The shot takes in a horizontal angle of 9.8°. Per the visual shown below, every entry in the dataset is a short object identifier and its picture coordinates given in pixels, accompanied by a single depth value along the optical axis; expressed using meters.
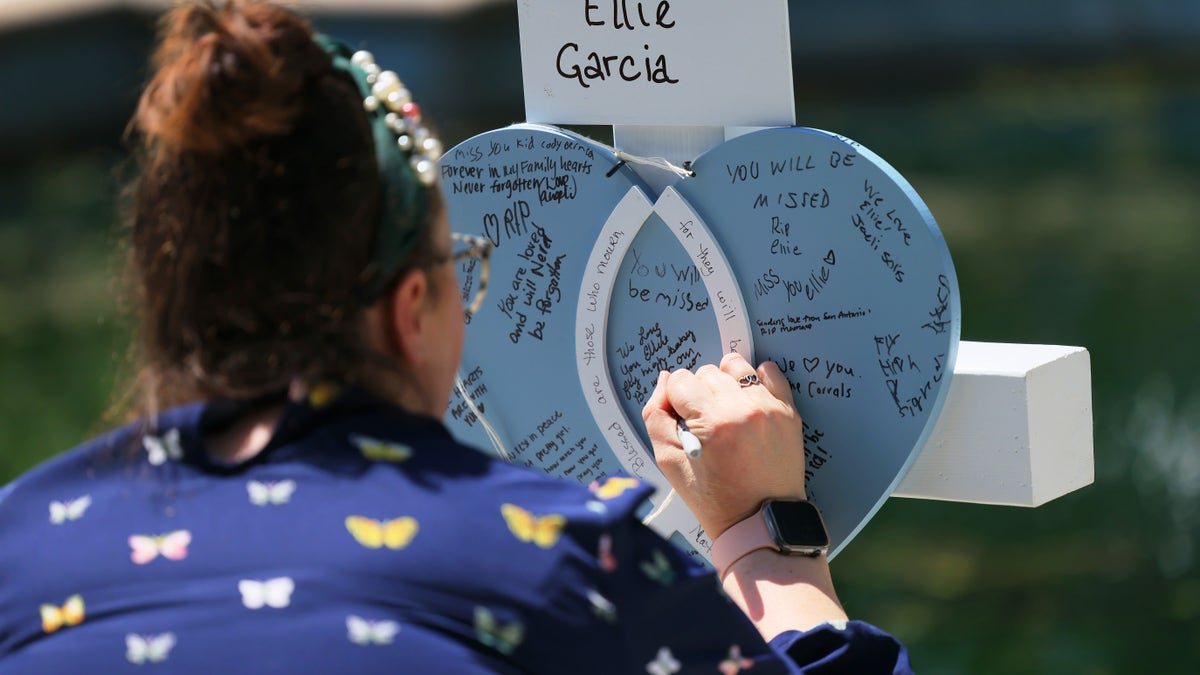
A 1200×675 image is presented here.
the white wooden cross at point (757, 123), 5.42
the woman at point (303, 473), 5.01
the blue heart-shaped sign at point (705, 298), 5.39
